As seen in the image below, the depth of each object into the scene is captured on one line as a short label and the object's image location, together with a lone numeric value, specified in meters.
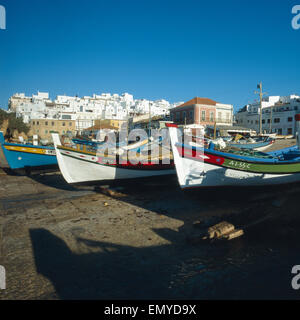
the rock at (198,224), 6.38
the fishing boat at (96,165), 10.46
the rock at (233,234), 5.41
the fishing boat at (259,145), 20.25
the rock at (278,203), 7.45
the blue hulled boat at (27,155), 15.13
